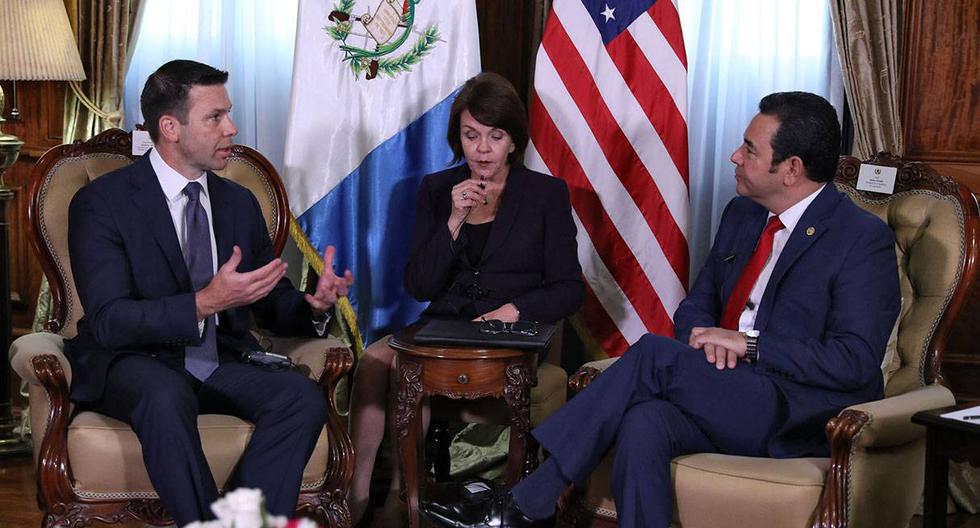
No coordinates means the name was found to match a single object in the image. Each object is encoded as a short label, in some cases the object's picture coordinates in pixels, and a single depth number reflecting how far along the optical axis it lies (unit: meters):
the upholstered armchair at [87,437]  2.94
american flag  3.99
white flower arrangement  1.48
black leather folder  3.15
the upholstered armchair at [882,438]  2.69
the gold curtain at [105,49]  4.50
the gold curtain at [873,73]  4.04
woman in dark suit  3.55
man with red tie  2.84
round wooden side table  3.19
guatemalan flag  4.08
